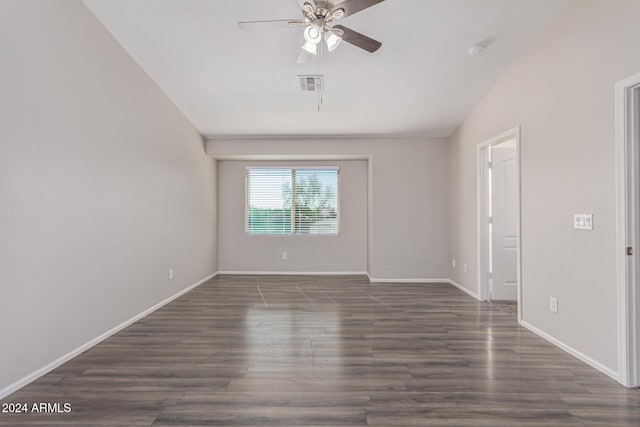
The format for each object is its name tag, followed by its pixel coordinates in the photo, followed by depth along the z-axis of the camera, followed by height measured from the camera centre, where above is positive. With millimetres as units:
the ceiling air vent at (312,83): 3813 +1593
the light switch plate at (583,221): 2523 -58
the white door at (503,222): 4375 -103
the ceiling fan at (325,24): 2266 +1406
